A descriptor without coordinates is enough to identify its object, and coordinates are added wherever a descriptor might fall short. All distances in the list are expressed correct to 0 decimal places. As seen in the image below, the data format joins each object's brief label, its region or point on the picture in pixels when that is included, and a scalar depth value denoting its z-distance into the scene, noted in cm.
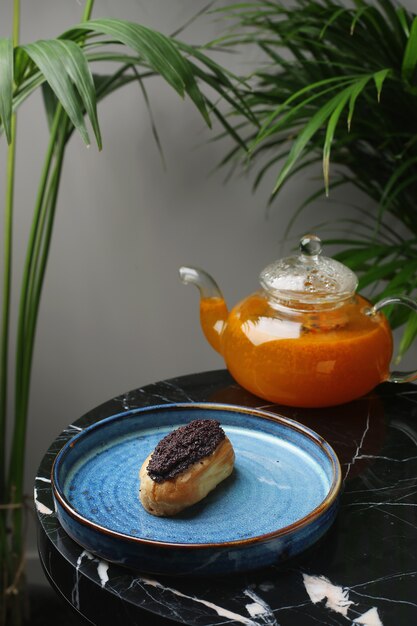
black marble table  73
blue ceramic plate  76
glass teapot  106
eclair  85
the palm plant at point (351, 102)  127
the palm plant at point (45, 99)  100
